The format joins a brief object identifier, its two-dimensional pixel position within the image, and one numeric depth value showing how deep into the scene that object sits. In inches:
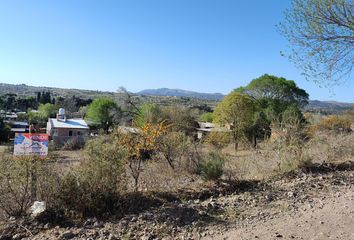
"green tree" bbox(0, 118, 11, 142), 1681.8
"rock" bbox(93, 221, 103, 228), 209.2
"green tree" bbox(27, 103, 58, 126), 2249.0
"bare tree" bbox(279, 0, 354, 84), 371.6
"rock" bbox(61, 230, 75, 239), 193.2
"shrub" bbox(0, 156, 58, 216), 223.6
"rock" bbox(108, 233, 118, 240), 190.3
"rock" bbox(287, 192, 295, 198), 266.8
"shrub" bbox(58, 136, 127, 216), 232.8
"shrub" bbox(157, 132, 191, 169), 408.5
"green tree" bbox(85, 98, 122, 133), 1907.0
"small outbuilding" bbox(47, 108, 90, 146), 1509.7
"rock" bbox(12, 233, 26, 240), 200.8
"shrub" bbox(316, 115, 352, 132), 1007.6
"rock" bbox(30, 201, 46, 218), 222.9
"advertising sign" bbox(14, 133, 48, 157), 232.5
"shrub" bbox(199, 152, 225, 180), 308.7
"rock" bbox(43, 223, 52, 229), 210.9
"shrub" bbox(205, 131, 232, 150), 807.2
